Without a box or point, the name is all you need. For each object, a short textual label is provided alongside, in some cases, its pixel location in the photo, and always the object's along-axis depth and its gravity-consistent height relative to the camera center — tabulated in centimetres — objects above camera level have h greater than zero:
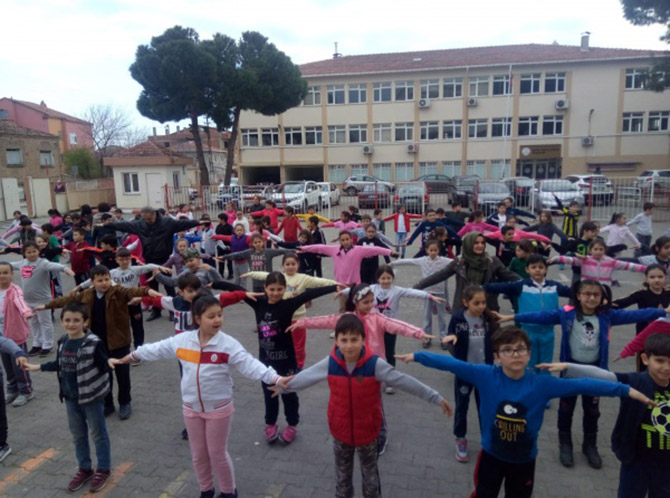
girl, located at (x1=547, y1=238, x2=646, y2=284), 616 -119
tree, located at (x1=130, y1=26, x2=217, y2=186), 2750 +646
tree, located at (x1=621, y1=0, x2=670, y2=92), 2089 +707
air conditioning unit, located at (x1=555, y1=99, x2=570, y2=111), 3400 +497
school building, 3397 +445
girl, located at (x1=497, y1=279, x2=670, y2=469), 403 -136
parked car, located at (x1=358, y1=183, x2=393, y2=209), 2184 -81
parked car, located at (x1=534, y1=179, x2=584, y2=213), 1961 -77
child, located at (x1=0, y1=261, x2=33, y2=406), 540 -156
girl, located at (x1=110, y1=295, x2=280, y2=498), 352 -147
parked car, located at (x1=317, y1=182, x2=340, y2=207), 2367 -66
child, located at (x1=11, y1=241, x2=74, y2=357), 647 -113
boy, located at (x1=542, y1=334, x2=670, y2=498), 291 -159
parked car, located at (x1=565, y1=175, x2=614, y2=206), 1886 -73
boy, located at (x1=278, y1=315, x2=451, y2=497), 324 -145
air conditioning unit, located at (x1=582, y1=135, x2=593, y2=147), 3416 +229
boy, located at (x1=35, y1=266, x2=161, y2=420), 498 -130
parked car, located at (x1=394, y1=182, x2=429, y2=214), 2102 -82
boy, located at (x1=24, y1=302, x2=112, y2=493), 388 -161
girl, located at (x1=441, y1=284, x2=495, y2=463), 420 -146
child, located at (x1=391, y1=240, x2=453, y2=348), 676 -125
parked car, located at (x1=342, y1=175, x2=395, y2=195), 2334 -24
